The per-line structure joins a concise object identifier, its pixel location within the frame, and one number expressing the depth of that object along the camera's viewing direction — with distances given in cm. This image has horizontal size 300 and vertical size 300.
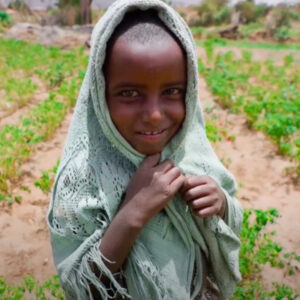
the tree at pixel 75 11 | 1959
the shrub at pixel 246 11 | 2831
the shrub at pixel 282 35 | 1888
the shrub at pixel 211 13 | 2802
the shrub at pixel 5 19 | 1973
